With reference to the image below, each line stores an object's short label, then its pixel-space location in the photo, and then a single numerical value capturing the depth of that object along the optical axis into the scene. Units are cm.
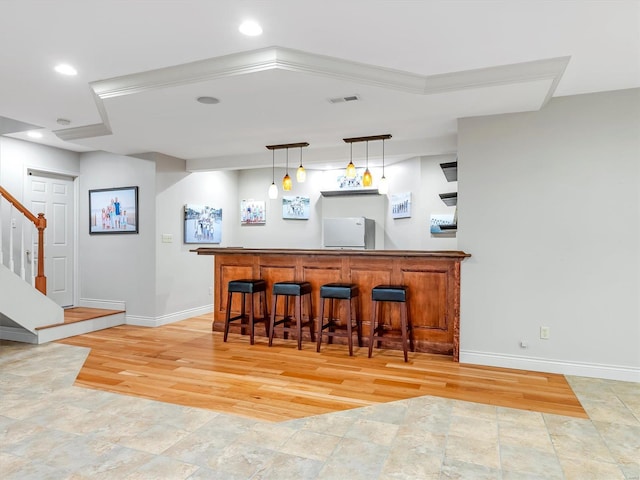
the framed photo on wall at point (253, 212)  746
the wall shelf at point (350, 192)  679
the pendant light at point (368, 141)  454
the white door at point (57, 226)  567
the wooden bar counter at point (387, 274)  411
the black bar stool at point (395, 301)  394
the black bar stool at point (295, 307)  439
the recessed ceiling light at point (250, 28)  248
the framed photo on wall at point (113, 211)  578
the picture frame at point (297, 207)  736
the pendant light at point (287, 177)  494
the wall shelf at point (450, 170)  434
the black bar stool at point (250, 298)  459
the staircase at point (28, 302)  444
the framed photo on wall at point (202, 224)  622
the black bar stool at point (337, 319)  412
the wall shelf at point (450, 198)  473
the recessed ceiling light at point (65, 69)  310
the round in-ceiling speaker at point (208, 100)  350
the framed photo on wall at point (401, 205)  636
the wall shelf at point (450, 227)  479
